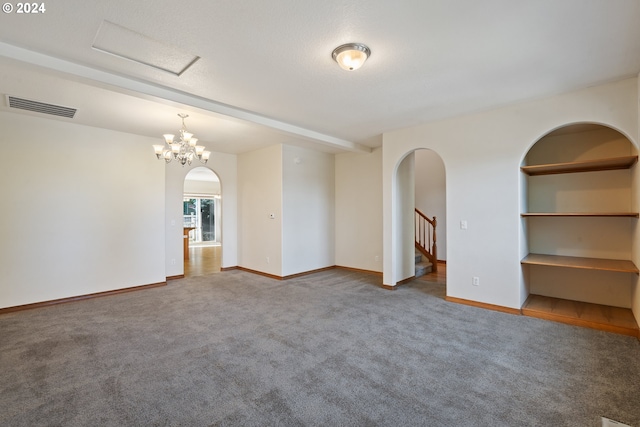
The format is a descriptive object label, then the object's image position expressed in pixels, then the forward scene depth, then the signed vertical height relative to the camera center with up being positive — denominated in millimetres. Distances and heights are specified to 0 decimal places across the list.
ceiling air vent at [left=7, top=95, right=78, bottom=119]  3580 +1457
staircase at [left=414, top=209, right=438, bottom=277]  6668 -577
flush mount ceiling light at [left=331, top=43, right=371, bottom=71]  2462 +1392
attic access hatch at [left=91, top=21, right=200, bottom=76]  2283 +1449
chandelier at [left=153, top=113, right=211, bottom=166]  4129 +1036
